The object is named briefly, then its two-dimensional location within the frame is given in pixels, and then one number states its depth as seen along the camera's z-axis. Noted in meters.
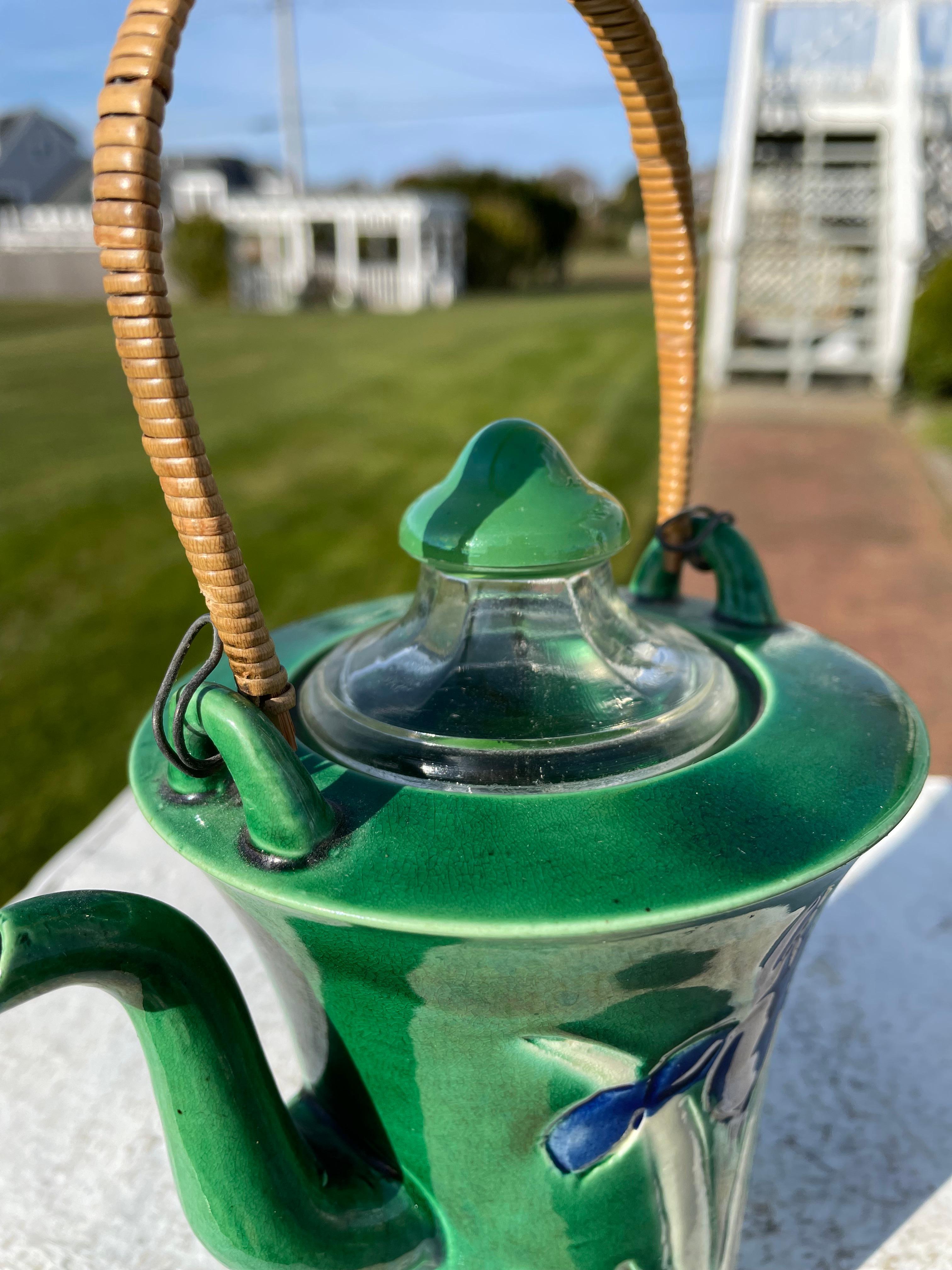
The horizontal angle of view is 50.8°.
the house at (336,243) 16.56
